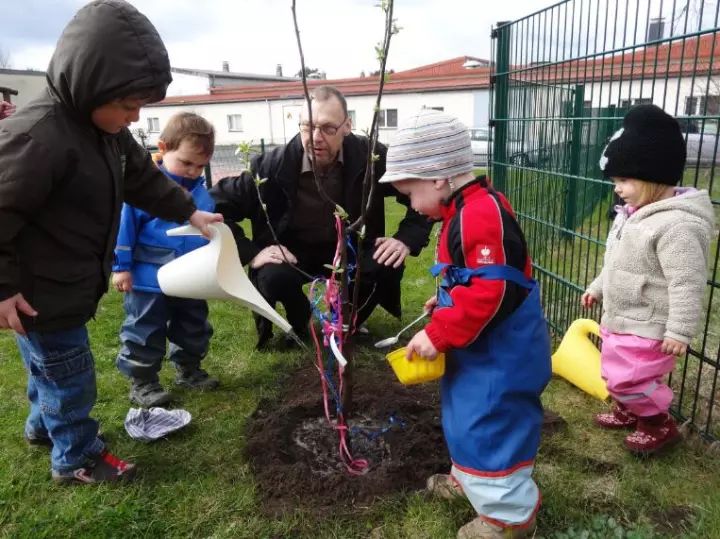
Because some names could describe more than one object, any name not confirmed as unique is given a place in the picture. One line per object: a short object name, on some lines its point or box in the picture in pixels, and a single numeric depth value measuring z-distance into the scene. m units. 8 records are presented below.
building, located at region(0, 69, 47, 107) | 18.53
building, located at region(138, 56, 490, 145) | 24.00
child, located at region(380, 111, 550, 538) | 1.66
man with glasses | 3.28
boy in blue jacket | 2.73
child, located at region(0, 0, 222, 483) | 1.72
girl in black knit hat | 2.04
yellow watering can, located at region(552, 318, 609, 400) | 2.80
